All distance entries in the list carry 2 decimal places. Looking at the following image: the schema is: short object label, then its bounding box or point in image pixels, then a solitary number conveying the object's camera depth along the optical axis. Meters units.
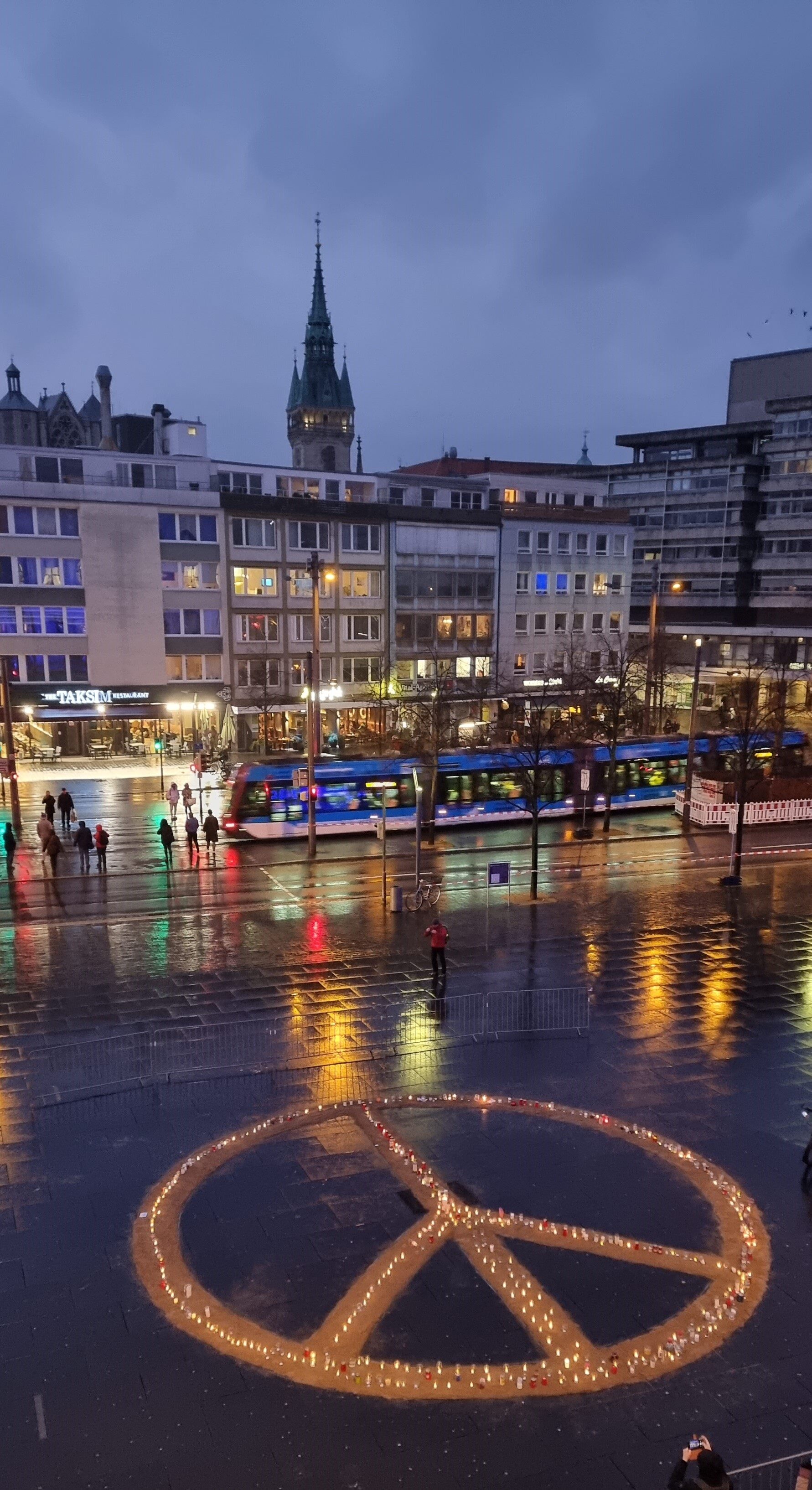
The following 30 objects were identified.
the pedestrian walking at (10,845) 29.00
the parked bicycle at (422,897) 25.95
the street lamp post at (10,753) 33.32
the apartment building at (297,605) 52.69
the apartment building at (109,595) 47.94
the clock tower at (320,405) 133.62
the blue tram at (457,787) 33.53
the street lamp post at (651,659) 44.84
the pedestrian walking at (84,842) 29.64
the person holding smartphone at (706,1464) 7.13
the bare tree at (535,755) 27.66
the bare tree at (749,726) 30.39
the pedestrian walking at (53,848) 28.71
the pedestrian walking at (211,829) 31.25
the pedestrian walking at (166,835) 30.62
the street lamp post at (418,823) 25.94
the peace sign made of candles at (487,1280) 9.52
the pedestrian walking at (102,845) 29.14
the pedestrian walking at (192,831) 30.59
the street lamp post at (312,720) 31.38
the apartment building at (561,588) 61.12
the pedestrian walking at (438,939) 19.84
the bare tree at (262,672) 52.50
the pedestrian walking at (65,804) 33.84
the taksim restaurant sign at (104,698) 48.31
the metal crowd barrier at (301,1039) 16.05
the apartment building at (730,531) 78.31
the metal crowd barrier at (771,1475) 8.19
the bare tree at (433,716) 38.03
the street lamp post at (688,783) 37.06
